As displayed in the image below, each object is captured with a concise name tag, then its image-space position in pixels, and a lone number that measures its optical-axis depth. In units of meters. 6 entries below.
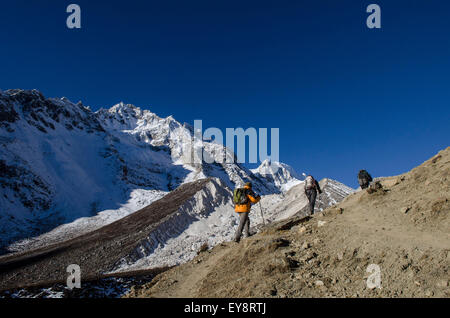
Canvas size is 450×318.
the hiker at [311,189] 14.09
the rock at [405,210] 7.76
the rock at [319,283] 6.05
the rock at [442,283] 5.02
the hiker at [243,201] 11.30
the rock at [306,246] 7.80
